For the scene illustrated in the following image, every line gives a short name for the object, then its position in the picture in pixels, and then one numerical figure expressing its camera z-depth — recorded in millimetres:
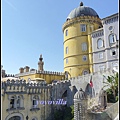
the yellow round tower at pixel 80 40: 32594
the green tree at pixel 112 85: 18828
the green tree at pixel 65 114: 23322
